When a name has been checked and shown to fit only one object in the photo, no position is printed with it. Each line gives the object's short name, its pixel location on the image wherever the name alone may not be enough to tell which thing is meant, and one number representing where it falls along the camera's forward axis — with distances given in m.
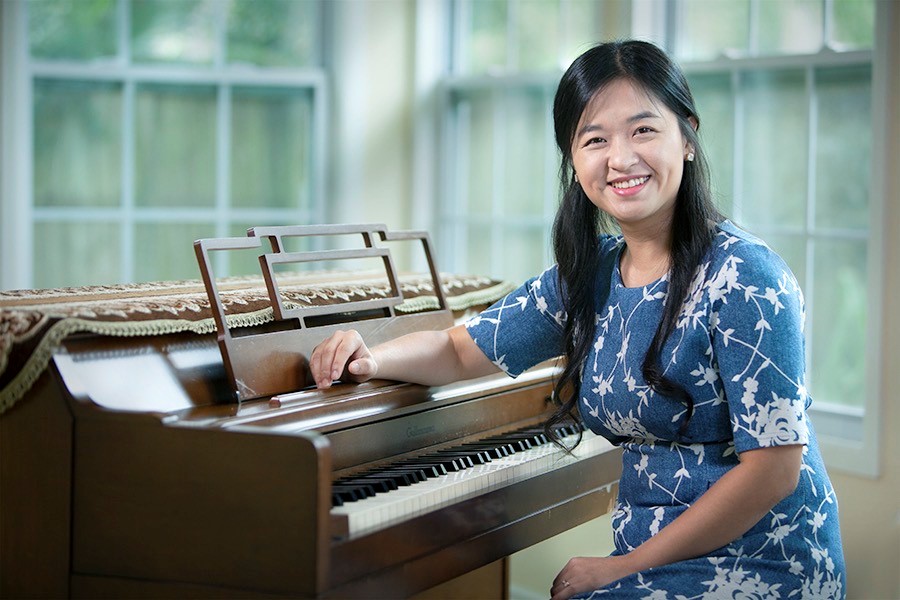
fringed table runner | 2.24
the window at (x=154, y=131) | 3.67
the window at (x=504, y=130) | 3.72
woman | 2.24
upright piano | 2.18
